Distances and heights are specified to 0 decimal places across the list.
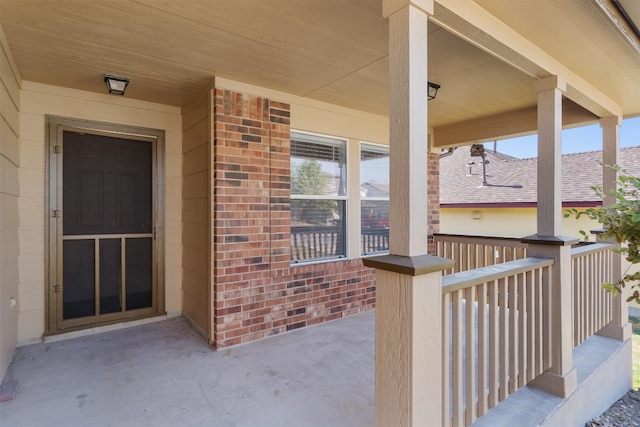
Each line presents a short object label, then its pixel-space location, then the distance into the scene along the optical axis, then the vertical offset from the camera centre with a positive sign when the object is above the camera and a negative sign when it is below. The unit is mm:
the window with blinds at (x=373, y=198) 4461 +195
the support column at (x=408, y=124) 1564 +418
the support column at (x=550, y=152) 2588 +473
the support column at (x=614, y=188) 3486 +258
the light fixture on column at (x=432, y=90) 3309 +1228
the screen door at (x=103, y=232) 3471 -208
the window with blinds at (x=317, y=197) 3854 +187
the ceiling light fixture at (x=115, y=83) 3094 +1225
